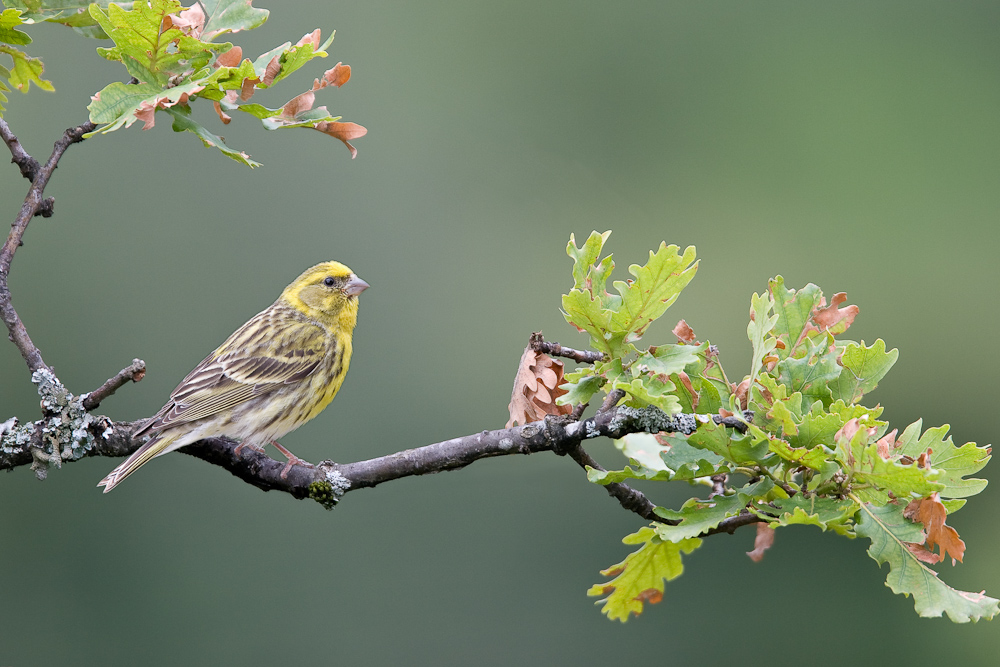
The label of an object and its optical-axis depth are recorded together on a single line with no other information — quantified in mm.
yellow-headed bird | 9016
